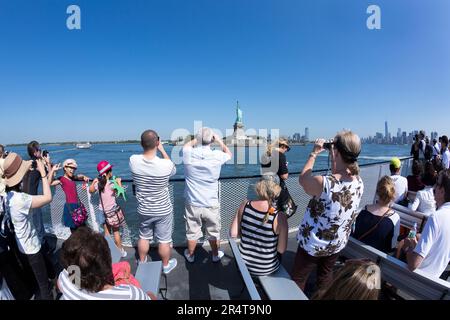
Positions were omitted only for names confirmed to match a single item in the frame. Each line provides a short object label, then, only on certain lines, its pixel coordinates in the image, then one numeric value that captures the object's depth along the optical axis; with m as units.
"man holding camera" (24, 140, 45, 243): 2.87
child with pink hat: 3.18
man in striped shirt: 2.61
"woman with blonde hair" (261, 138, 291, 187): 3.34
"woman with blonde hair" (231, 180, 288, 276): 2.11
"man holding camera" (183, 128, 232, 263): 2.82
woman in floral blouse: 1.79
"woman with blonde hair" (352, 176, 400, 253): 2.31
